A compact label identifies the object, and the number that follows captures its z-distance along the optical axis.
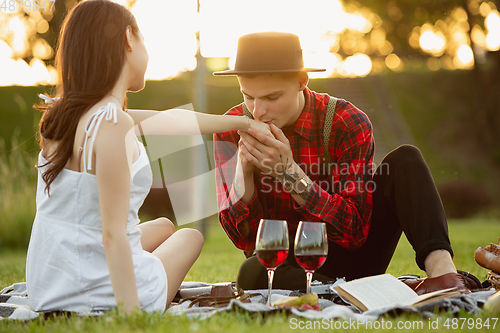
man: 2.72
